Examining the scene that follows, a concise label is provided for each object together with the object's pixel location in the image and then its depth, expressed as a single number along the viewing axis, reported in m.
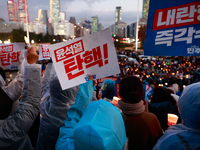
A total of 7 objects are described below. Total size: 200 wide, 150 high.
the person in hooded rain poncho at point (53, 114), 1.93
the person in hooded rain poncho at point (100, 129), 0.65
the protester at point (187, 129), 0.93
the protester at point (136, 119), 1.36
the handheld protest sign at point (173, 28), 2.02
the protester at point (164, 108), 2.58
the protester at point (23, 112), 1.63
